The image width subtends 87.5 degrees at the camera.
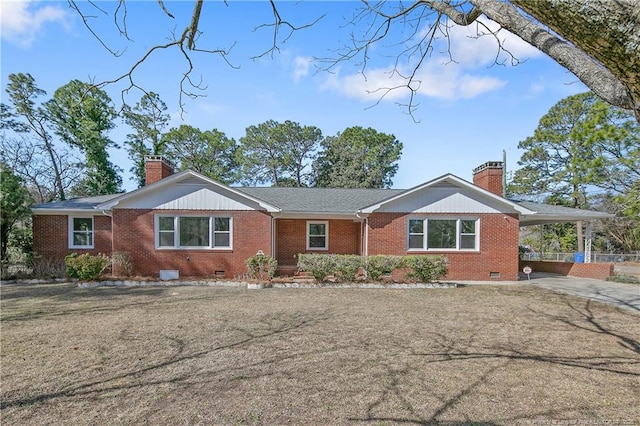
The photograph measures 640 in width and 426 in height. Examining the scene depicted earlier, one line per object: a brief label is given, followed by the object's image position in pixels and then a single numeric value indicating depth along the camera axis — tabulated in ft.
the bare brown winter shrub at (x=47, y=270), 45.16
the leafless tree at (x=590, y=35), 5.17
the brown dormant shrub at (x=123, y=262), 43.50
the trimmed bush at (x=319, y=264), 41.32
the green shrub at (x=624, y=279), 46.32
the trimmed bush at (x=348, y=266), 41.14
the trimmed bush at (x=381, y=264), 41.22
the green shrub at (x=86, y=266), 39.86
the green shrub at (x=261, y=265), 42.65
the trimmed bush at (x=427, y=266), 41.57
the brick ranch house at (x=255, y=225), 45.50
